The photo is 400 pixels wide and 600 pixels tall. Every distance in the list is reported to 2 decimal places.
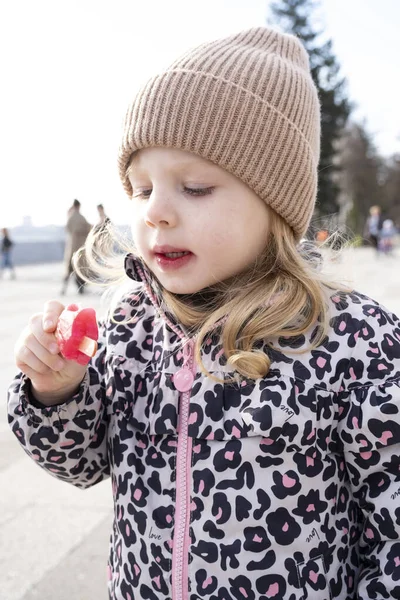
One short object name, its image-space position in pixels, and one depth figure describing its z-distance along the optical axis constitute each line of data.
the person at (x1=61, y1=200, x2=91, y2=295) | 10.93
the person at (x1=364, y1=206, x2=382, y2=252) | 19.98
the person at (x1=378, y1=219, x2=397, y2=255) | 19.34
